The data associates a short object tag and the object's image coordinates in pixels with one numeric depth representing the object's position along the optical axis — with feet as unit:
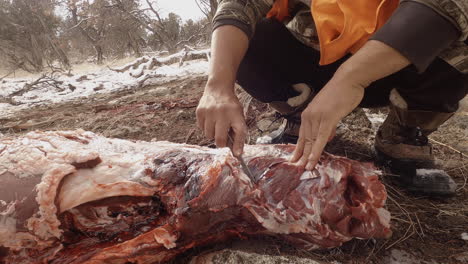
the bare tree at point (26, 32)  43.50
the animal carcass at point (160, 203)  3.41
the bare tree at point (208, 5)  21.08
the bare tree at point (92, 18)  45.14
